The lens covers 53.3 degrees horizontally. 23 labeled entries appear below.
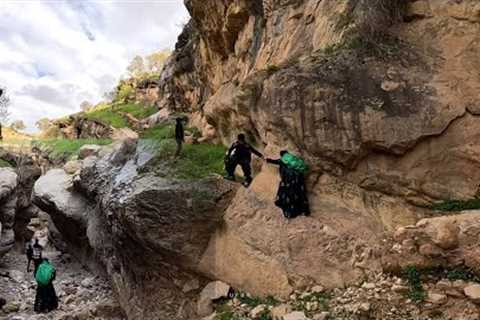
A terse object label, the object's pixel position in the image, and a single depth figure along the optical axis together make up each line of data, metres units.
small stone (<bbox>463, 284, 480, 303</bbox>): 7.86
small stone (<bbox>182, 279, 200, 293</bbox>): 12.25
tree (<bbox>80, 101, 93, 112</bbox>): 89.24
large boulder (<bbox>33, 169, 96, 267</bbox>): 20.47
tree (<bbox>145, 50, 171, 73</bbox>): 79.12
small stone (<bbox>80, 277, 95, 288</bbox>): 18.53
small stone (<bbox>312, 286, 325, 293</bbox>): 10.00
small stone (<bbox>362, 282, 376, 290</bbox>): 9.16
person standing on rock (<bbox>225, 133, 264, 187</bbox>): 12.76
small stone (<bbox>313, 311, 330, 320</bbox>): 9.01
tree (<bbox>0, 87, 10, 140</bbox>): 44.48
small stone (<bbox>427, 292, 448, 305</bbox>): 8.23
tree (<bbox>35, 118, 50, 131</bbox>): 84.72
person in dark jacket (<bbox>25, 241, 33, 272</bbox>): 22.00
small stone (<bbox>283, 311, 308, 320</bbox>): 9.20
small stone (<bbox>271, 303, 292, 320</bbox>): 9.65
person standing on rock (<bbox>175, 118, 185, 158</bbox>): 14.84
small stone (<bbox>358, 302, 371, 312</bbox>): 8.66
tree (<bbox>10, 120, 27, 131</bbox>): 88.14
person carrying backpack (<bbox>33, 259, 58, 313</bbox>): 16.19
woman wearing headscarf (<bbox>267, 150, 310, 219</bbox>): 11.11
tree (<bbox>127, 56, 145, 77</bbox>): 79.88
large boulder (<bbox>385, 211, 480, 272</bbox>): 8.40
